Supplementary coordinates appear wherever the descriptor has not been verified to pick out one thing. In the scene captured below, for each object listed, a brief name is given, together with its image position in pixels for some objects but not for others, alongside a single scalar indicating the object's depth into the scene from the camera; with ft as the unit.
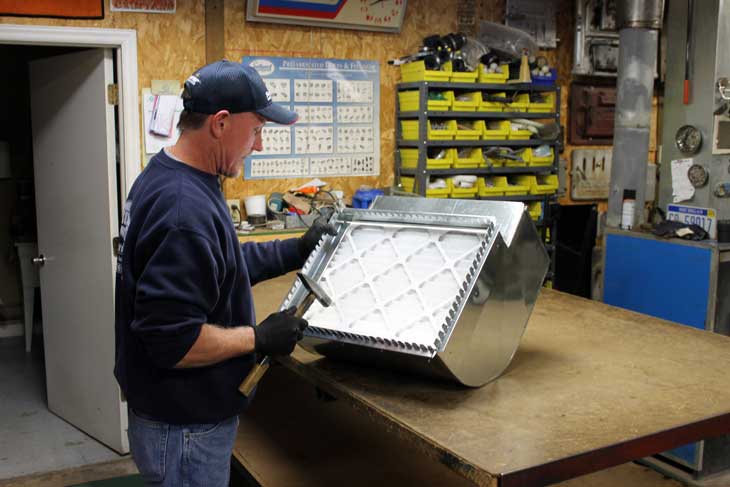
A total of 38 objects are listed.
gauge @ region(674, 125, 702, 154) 13.03
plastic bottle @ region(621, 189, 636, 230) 11.82
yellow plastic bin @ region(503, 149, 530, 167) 13.93
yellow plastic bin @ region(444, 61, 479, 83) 13.07
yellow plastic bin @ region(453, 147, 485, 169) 13.35
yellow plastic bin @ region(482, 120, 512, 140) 13.55
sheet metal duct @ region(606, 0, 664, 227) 11.85
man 4.83
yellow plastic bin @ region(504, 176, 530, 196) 13.93
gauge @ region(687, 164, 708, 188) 13.11
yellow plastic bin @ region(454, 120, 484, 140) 13.30
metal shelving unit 13.00
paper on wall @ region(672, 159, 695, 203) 13.41
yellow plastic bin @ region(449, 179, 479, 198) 13.35
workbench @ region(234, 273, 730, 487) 4.47
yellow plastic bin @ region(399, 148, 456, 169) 13.15
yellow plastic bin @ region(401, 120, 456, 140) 13.06
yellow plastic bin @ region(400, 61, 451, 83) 12.89
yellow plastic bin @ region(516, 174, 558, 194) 14.24
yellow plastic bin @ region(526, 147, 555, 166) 14.10
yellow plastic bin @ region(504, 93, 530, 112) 13.79
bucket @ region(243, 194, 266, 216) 12.16
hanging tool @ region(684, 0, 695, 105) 12.88
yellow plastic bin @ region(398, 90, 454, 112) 12.97
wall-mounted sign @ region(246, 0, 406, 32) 12.05
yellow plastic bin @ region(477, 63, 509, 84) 13.42
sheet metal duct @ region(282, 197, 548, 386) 5.23
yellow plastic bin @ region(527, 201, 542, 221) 14.38
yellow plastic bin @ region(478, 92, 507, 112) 13.46
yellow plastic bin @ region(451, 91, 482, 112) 13.19
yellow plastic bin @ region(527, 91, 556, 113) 14.01
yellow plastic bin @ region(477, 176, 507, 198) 13.61
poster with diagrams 12.48
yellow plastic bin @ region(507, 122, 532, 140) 13.80
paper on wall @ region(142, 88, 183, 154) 11.22
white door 11.16
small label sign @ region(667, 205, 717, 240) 10.70
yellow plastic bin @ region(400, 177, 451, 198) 13.16
